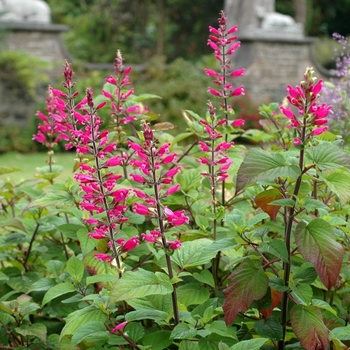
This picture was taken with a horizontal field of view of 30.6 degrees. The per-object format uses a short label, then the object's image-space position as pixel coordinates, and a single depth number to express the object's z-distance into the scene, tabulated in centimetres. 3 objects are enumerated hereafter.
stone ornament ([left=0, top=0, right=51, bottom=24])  1394
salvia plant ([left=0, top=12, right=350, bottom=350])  173
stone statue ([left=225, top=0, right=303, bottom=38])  1612
